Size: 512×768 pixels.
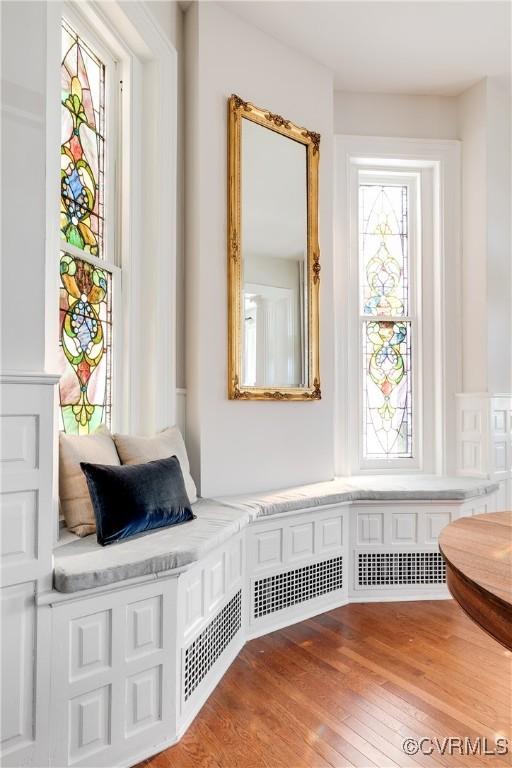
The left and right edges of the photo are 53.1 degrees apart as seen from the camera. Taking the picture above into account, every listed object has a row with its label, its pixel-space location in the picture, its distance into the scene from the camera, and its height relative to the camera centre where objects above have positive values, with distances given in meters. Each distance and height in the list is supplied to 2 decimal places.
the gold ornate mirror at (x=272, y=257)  2.72 +0.75
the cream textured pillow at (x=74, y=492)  1.87 -0.38
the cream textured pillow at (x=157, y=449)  2.14 -0.26
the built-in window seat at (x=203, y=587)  1.50 -0.81
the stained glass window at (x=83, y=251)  2.09 +0.58
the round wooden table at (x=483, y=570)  0.87 -0.36
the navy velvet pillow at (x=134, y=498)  1.77 -0.40
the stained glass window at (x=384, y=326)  3.54 +0.44
